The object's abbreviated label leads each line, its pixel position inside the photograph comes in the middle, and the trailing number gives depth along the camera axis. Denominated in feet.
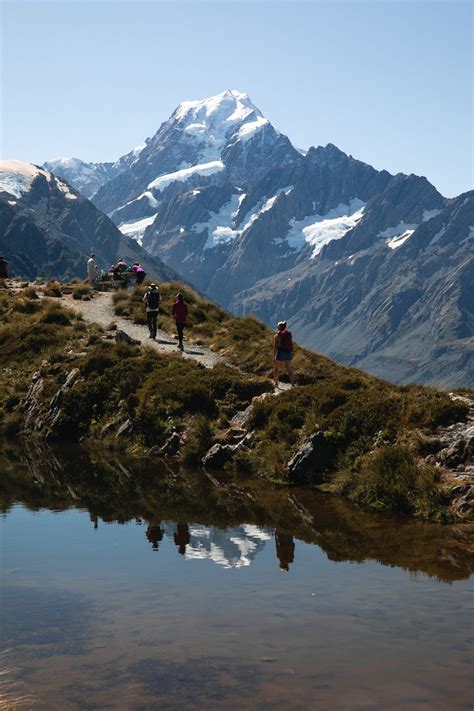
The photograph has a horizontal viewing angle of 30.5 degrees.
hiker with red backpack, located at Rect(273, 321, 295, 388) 107.14
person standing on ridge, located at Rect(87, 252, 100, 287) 200.95
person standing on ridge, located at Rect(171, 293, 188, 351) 134.62
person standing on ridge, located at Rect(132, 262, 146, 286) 200.95
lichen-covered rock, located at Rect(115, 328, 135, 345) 135.29
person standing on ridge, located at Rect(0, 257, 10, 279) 222.48
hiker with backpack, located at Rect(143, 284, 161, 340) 142.82
